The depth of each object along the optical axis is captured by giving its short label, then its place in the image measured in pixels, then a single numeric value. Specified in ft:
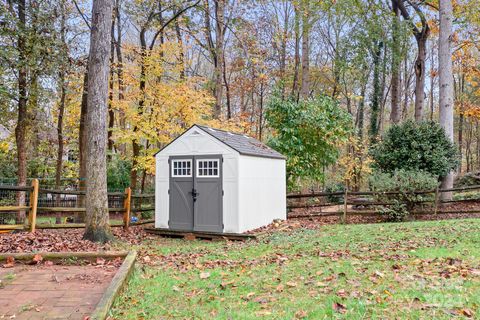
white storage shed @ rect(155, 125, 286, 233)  29.50
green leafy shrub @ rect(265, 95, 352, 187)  44.73
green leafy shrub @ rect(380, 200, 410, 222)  35.76
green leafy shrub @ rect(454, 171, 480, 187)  55.47
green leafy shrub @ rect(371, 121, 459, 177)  39.73
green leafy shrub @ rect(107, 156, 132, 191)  55.47
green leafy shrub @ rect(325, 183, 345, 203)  56.28
